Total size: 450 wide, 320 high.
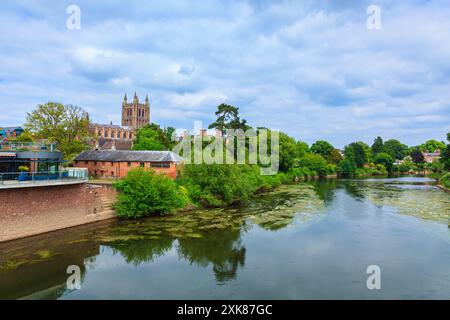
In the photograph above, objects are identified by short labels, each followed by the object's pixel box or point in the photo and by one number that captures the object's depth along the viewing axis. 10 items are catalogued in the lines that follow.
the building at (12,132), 41.09
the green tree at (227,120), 63.41
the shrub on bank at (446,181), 55.77
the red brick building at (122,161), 39.72
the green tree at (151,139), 54.25
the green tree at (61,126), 36.12
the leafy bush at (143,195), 28.41
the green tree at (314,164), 85.50
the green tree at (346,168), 95.81
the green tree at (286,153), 66.88
